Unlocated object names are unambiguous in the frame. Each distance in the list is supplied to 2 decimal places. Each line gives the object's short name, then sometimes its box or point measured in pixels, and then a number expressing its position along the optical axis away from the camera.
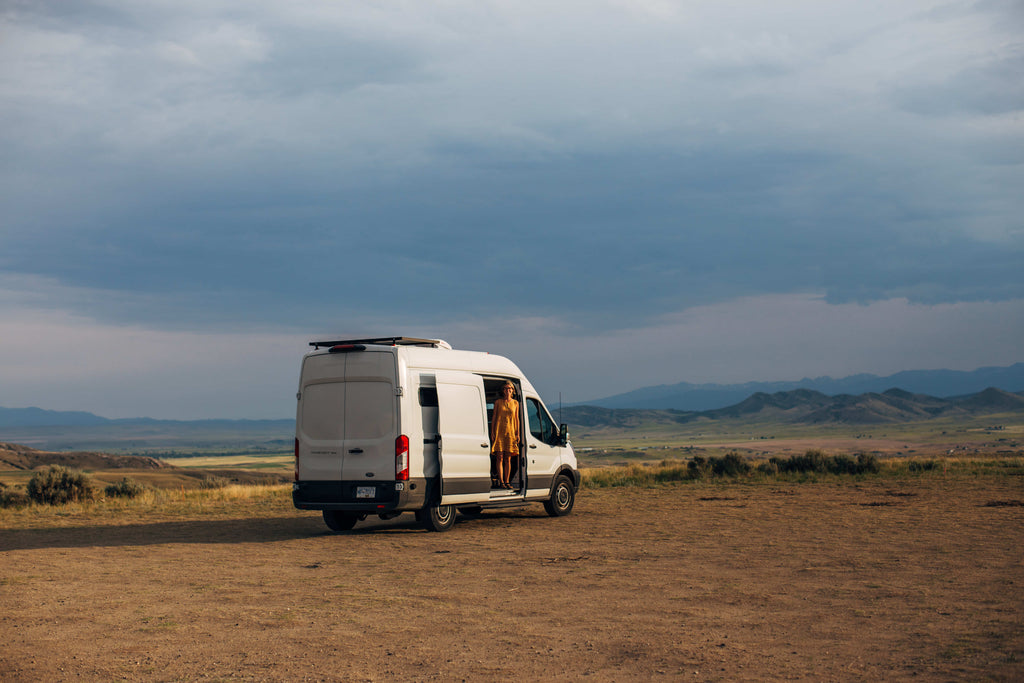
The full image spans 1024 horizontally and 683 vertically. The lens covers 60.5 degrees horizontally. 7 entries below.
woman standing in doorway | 15.60
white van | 13.73
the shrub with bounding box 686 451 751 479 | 28.47
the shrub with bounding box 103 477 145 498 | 23.56
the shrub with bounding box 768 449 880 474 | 28.28
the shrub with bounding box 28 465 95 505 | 22.30
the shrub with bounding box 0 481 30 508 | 21.87
